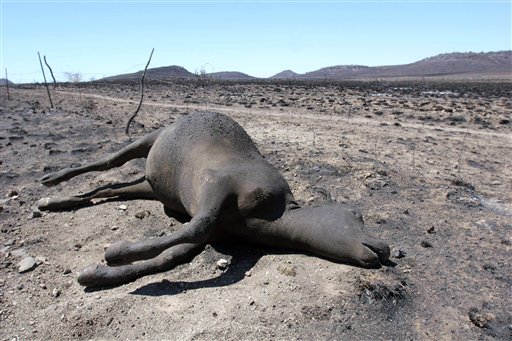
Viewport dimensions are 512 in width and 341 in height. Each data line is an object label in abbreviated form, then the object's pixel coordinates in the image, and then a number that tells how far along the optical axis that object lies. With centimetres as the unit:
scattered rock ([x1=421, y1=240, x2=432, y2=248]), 545
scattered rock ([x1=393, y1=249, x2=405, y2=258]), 514
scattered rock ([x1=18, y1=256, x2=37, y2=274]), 534
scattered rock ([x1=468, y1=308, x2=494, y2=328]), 407
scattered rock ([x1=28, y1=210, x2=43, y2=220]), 679
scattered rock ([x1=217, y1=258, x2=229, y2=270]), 506
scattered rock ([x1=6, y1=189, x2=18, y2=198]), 763
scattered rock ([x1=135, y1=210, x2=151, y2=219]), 639
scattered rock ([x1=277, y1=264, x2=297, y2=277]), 469
